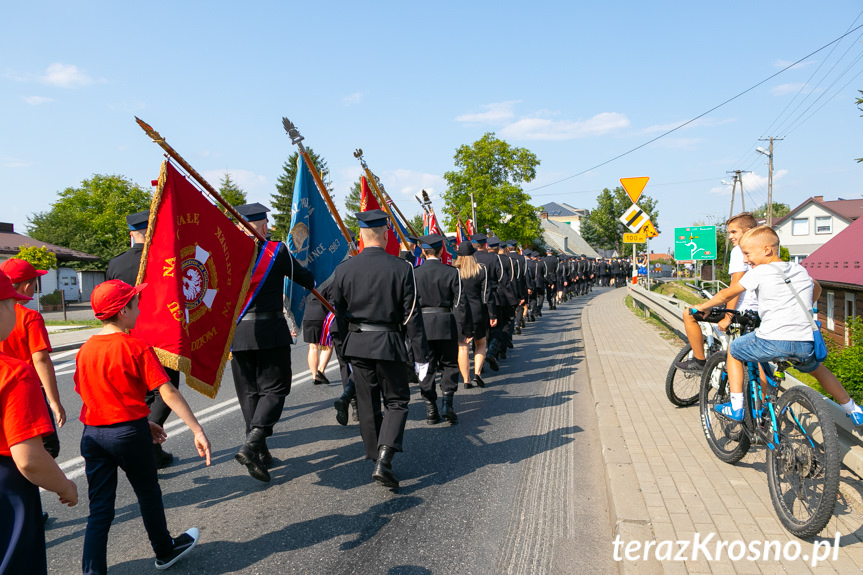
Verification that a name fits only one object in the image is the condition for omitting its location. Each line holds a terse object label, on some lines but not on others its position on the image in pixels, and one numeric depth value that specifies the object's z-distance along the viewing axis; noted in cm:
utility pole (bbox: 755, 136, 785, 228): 4804
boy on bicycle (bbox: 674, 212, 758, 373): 519
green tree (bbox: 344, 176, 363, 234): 9962
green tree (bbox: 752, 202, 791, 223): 12838
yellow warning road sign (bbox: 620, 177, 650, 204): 1412
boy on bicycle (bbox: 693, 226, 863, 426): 387
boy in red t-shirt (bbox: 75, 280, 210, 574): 310
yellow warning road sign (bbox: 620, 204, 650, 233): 1560
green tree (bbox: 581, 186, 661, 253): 9306
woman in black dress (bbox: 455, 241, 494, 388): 824
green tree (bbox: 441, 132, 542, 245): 5194
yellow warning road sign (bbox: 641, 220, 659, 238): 1575
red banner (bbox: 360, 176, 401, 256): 847
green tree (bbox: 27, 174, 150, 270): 5456
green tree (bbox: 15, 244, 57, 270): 2429
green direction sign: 2192
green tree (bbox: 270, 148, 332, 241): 7044
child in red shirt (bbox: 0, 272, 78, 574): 203
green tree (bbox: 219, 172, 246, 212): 6294
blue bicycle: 325
